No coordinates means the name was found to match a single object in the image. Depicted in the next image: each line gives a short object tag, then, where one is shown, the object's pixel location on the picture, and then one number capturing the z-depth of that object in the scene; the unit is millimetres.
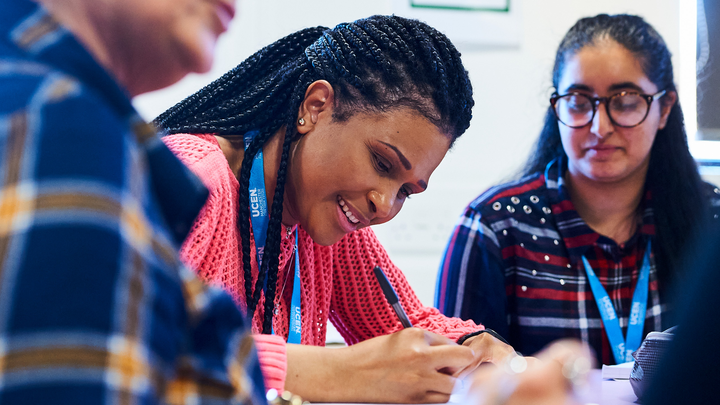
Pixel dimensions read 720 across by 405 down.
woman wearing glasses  1652
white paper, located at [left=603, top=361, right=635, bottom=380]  1142
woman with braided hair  1069
